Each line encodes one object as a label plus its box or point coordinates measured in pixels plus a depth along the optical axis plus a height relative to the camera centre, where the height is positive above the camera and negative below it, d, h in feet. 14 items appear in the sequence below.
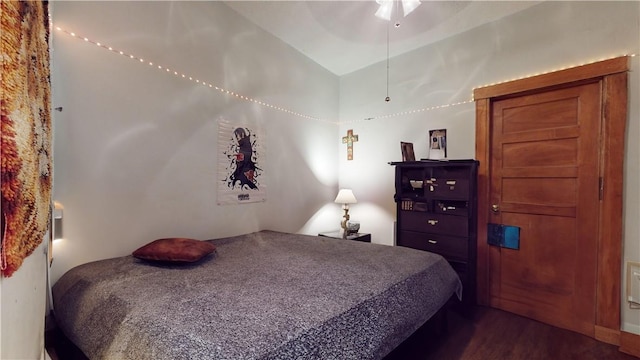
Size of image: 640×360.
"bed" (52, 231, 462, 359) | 2.95 -1.79
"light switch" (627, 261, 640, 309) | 6.50 -2.60
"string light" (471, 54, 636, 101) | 6.98 +2.97
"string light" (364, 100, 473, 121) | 9.58 +2.48
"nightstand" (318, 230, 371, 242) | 10.86 -2.50
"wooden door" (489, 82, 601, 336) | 7.36 -0.77
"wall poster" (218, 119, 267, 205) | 8.30 +0.34
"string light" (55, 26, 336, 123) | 5.73 +2.64
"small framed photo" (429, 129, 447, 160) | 9.87 +1.12
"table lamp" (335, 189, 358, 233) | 11.28 -1.01
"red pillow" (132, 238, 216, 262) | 5.38 -1.55
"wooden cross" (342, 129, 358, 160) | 12.40 +1.56
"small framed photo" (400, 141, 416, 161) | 10.05 +0.87
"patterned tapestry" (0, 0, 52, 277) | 1.51 +0.28
